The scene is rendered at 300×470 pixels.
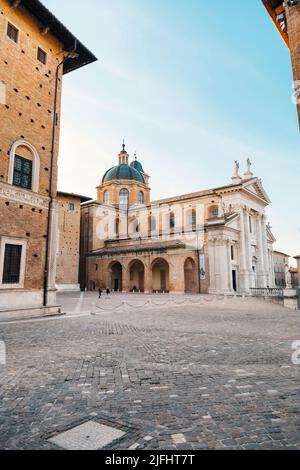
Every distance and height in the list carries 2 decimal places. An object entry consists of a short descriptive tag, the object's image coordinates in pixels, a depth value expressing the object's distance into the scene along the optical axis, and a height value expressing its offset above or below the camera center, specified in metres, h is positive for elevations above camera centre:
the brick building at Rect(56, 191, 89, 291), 36.56 +5.07
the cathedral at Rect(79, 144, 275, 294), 32.78 +5.34
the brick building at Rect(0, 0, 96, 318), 11.94 +5.90
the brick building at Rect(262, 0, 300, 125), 9.25 +8.45
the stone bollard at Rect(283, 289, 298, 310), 18.94 -1.40
